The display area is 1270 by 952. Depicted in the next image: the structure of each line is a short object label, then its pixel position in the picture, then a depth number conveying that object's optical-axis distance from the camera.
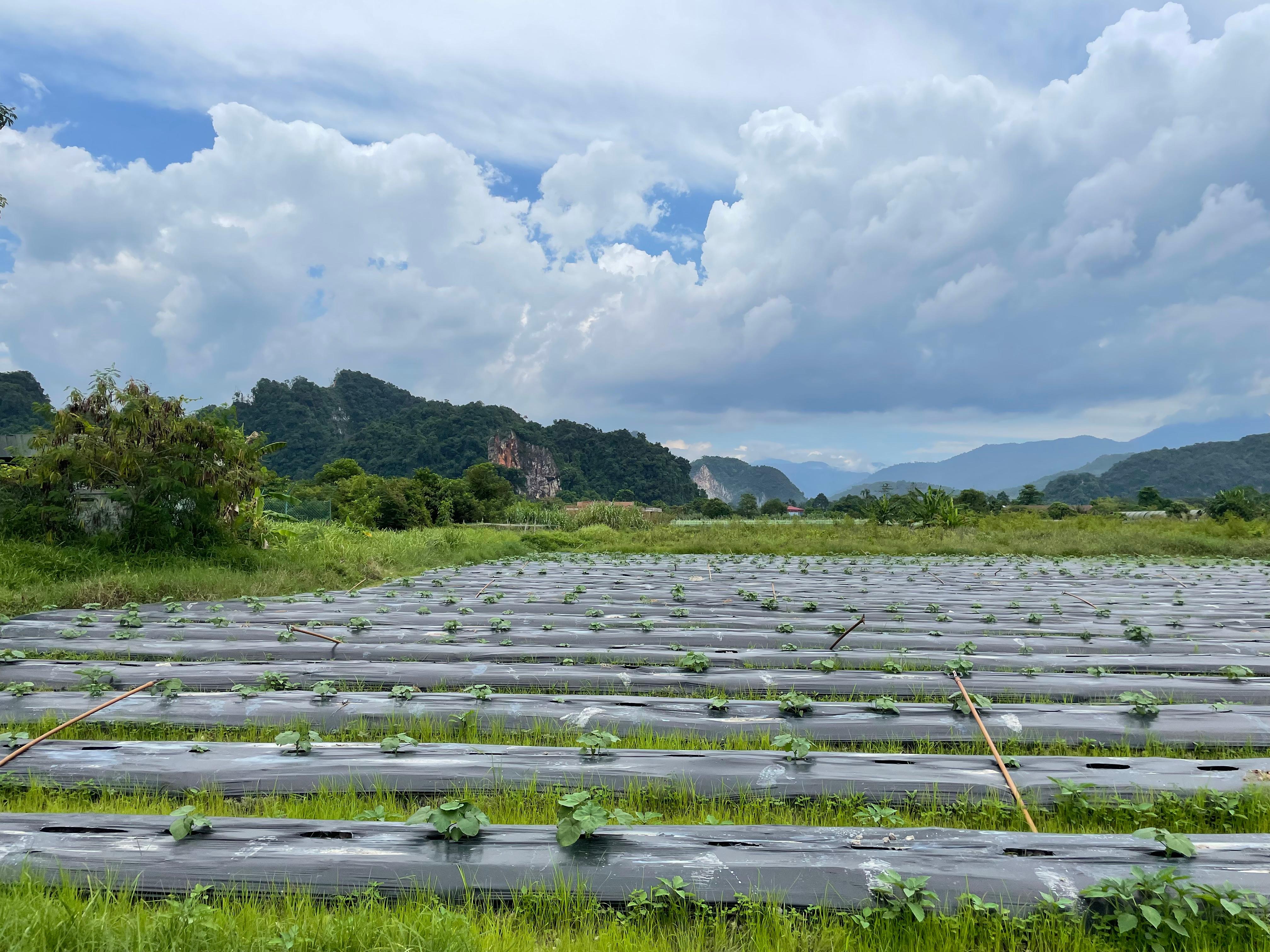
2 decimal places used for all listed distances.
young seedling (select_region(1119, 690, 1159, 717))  3.18
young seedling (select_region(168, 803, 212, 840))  2.04
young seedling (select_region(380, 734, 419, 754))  2.70
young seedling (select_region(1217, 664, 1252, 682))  3.78
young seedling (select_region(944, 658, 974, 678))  3.84
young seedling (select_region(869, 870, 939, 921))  1.82
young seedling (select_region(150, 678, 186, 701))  3.51
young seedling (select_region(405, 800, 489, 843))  1.98
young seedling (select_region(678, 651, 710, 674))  4.07
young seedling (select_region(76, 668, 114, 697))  3.83
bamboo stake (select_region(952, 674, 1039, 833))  2.29
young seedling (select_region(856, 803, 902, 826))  2.21
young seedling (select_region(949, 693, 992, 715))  3.24
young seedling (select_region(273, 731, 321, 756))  2.77
